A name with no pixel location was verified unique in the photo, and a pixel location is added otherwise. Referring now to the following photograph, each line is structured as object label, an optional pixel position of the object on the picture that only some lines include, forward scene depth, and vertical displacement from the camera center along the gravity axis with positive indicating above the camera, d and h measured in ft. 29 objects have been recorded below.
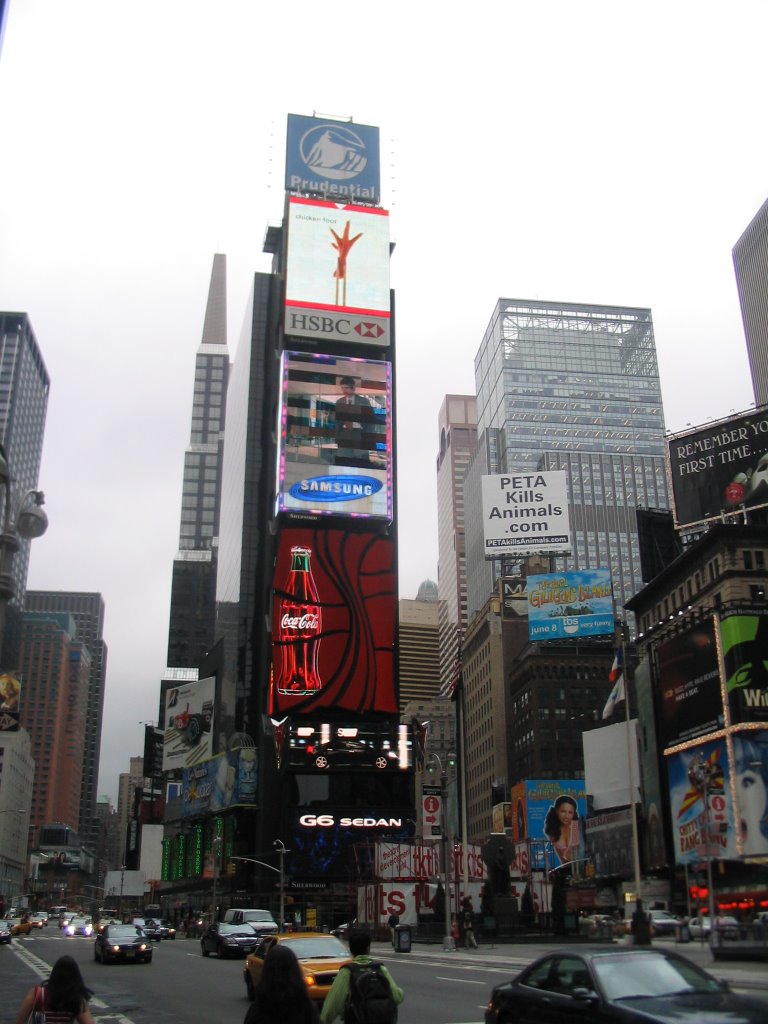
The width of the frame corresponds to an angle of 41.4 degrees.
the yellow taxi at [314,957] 62.28 -5.18
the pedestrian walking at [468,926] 143.72 -7.58
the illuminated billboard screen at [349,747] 335.88 +39.31
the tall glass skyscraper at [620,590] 634.84 +168.89
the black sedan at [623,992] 32.40 -3.98
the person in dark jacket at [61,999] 31.17 -3.66
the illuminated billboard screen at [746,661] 243.40 +48.36
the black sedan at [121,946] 111.96 -7.74
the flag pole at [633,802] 138.51 +9.20
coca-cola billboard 344.28 +80.75
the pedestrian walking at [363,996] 33.14 -3.88
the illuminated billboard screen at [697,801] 236.63 +16.49
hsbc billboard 388.98 +218.13
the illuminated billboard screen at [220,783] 377.71 +33.73
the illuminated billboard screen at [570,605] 421.59 +105.67
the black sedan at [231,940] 124.26 -7.95
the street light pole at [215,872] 323.08 +0.06
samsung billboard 361.30 +147.93
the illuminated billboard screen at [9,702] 320.29 +53.68
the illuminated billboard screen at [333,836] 329.11 +11.08
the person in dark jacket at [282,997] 26.27 -3.06
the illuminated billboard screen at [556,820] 379.76 +19.15
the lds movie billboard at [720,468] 261.65 +99.98
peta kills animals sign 426.51 +142.43
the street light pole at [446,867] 143.28 +0.59
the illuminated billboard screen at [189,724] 473.26 +66.96
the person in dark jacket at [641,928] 113.91 -6.14
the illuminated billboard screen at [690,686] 256.93 +45.93
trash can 134.82 -8.44
